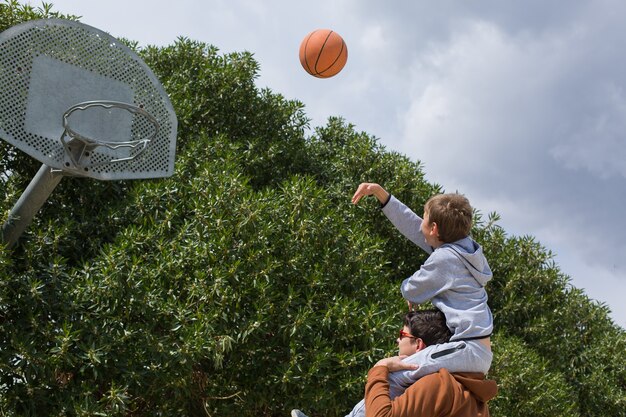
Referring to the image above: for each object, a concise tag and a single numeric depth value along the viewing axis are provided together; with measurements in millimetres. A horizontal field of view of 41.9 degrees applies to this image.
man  3613
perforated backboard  5594
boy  3756
